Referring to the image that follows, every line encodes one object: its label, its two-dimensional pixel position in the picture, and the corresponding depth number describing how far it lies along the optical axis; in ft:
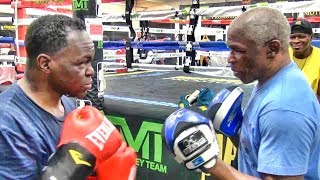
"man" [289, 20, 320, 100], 7.79
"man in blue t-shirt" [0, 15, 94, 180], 2.68
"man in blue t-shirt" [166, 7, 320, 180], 2.99
